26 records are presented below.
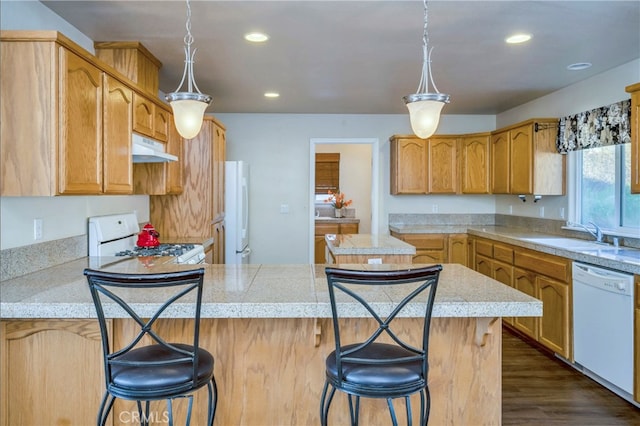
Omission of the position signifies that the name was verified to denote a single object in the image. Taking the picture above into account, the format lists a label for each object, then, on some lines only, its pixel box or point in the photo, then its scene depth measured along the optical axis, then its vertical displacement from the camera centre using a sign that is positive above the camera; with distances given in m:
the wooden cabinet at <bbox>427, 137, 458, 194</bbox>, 5.31 +0.55
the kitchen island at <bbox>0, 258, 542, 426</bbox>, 1.70 -0.64
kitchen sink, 3.33 -0.30
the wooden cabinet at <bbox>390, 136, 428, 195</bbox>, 5.31 +0.55
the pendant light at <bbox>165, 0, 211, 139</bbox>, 2.05 +0.49
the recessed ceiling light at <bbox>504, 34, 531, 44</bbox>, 2.86 +1.17
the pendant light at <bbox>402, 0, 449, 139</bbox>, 2.07 +0.50
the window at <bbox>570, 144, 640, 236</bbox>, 3.44 +0.15
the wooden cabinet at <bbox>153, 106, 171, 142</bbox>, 3.29 +0.68
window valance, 3.29 +0.68
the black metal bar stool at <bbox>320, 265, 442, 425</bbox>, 1.39 -0.55
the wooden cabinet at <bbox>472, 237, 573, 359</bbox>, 3.28 -0.67
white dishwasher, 2.68 -0.81
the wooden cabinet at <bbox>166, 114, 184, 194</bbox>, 3.65 +0.39
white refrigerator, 4.56 -0.06
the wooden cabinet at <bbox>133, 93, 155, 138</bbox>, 2.86 +0.66
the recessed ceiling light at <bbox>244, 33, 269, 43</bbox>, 2.84 +1.17
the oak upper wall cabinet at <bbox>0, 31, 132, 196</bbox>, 1.90 +0.43
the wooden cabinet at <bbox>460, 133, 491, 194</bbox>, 5.16 +0.55
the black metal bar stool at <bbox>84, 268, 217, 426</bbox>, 1.39 -0.56
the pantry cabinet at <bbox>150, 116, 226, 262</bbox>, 4.02 +0.07
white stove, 2.89 -0.28
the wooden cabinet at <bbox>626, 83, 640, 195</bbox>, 2.75 +0.46
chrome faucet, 3.57 -0.21
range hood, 2.85 +0.39
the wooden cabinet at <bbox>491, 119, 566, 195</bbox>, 4.17 +0.48
